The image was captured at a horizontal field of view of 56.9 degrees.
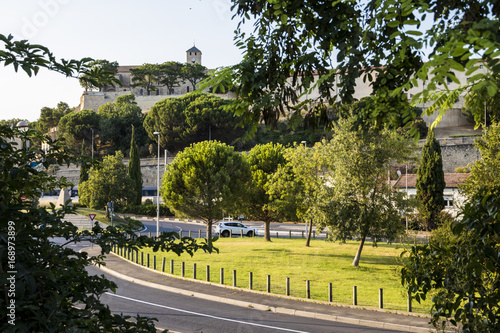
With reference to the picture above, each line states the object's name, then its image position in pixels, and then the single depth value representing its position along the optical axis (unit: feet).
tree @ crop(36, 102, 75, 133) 348.59
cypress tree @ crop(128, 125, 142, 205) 194.39
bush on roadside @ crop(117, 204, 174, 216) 192.36
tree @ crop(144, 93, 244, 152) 251.80
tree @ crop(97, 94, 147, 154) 278.67
